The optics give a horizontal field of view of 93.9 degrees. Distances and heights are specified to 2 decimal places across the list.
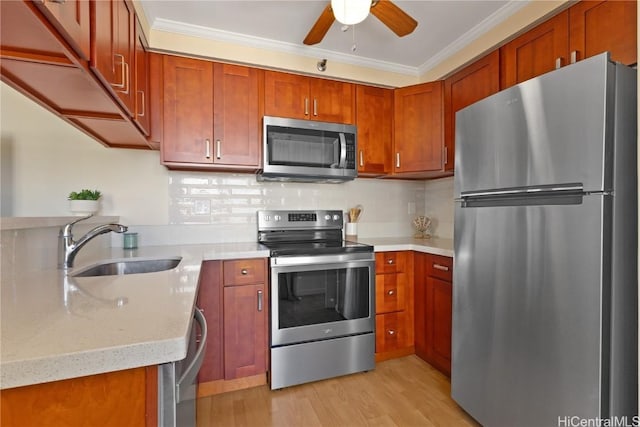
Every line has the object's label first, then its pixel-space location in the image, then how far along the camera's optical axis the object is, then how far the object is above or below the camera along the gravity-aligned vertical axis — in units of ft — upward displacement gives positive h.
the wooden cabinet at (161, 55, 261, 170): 6.54 +2.18
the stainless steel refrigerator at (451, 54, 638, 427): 3.56 -0.52
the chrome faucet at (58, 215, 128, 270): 4.28 -0.50
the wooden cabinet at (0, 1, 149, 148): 2.42 +1.54
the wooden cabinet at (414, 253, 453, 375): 6.58 -2.30
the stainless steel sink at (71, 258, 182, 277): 5.01 -0.98
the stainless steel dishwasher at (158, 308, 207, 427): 1.95 -1.33
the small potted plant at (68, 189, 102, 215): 6.19 +0.19
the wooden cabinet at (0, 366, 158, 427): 1.66 -1.13
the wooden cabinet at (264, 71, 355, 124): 7.25 +2.85
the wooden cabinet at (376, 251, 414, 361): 7.38 -2.34
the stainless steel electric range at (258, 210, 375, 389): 6.28 -2.24
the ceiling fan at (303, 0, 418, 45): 4.63 +3.19
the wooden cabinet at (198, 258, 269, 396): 6.03 -2.32
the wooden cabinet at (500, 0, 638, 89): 4.31 +2.86
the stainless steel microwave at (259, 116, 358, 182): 7.05 +1.49
